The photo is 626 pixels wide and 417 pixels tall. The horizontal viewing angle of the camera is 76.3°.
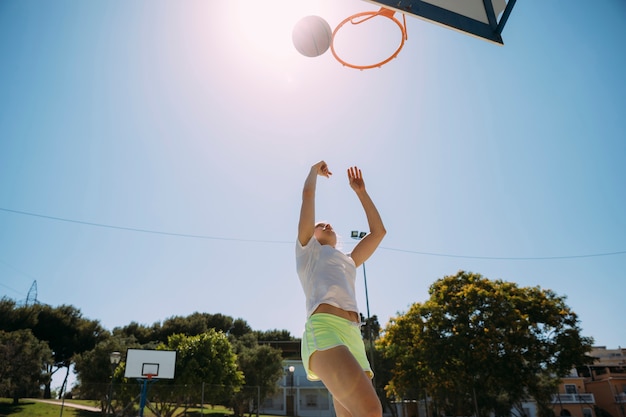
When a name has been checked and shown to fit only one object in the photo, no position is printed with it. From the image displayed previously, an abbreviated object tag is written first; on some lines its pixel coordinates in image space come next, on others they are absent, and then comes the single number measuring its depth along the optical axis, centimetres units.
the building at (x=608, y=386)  3591
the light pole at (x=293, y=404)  3844
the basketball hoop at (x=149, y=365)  1907
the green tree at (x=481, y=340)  1673
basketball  419
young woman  188
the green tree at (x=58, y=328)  3120
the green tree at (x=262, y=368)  2839
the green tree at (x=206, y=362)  2167
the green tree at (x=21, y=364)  2378
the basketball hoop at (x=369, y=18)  366
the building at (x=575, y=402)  3653
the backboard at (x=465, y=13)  328
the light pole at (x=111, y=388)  1766
